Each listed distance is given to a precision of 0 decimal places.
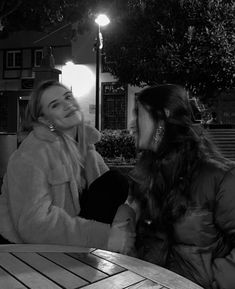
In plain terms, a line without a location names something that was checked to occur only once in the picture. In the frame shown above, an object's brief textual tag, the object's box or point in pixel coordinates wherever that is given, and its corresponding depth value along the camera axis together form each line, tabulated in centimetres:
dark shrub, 1138
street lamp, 1199
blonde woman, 242
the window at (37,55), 2798
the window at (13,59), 2895
